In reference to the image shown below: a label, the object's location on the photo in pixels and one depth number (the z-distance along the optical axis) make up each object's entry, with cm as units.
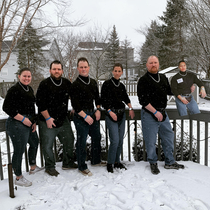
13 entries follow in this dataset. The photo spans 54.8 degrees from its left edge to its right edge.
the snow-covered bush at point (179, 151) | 407
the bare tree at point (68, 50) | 1398
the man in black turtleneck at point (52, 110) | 313
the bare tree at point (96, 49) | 1571
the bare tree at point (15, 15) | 839
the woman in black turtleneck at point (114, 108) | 332
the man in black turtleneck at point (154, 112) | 321
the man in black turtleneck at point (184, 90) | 348
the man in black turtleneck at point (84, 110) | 321
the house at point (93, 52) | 1567
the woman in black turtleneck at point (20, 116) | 290
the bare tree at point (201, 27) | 1441
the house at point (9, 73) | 3078
